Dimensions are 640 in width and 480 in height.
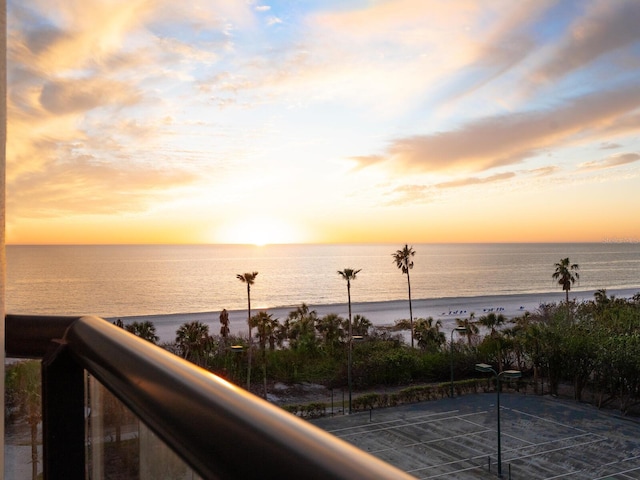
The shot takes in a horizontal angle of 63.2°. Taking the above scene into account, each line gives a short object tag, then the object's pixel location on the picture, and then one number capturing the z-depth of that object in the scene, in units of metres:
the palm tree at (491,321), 34.14
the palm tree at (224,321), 33.78
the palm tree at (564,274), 40.78
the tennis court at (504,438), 17.25
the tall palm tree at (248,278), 27.73
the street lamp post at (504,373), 16.48
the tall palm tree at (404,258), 40.60
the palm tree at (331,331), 33.03
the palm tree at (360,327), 37.28
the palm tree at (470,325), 35.84
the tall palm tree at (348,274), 31.20
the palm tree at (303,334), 32.41
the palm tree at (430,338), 33.16
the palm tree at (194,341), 25.25
